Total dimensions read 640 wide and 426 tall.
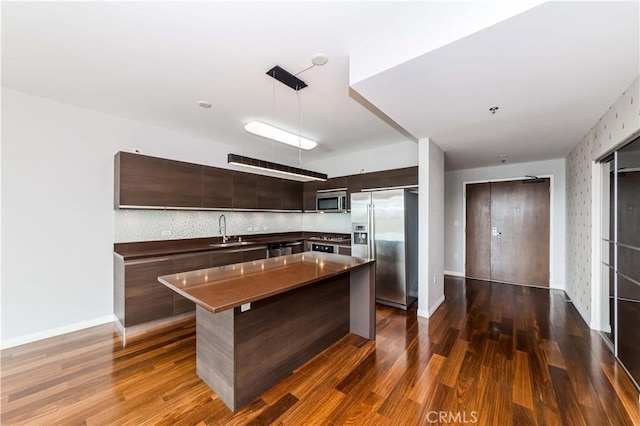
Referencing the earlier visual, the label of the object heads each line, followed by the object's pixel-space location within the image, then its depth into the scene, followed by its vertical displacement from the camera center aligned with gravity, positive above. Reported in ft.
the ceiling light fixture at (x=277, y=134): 11.37 +3.73
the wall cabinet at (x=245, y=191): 14.41 +1.33
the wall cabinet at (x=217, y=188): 13.06 +1.38
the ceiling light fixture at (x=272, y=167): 8.14 +1.68
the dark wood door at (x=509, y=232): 16.37 -1.27
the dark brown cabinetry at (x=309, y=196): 17.67 +1.26
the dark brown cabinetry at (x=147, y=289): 9.53 -2.96
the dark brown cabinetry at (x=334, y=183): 15.70 +1.94
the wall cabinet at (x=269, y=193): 15.66 +1.31
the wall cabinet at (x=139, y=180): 10.41 +1.43
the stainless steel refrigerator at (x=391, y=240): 12.47 -1.37
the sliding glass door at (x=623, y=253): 7.09 -1.27
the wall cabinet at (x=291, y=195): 17.12 +1.30
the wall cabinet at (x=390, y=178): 12.52 +1.84
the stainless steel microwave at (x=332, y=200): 15.78 +0.84
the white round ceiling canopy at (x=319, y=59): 6.88 +4.27
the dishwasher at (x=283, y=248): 14.73 -2.12
